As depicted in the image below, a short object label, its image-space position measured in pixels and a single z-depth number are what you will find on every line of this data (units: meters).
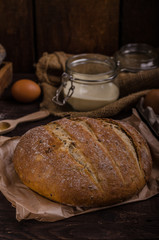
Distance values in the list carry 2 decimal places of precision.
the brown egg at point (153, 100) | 0.92
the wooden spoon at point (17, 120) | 0.89
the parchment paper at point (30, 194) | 0.72
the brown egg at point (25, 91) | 0.98
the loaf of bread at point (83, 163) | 0.73
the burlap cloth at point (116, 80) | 0.94
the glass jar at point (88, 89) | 0.92
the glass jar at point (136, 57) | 1.01
